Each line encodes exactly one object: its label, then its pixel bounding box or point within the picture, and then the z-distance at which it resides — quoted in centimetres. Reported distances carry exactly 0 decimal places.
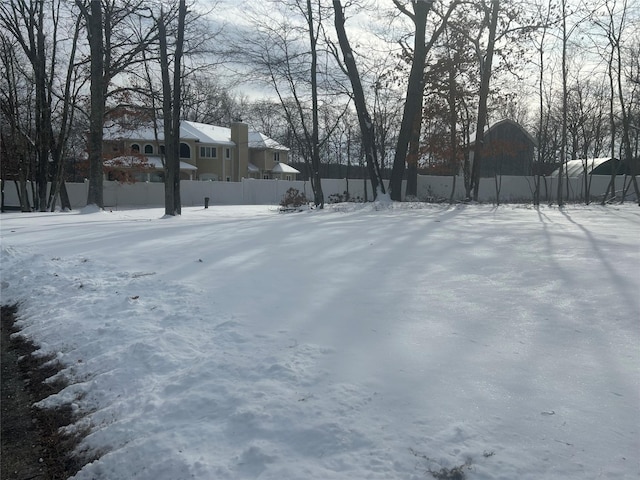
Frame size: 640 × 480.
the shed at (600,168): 4009
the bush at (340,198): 2482
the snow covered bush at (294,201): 2318
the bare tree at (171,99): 1766
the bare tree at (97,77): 1712
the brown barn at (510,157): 3900
